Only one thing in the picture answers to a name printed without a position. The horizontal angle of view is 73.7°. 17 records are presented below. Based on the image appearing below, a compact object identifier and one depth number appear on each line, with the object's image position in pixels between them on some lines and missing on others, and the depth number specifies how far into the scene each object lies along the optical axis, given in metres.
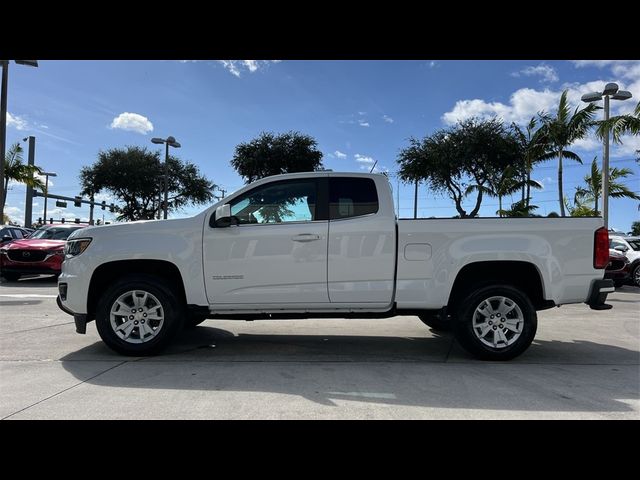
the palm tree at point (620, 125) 14.30
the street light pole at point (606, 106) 14.34
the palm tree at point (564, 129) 18.81
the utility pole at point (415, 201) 32.24
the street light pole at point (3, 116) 18.98
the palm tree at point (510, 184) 22.59
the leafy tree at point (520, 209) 20.92
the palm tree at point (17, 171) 20.95
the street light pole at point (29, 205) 31.98
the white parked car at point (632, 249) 13.45
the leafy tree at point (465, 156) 25.00
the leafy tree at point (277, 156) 24.36
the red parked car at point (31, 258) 11.88
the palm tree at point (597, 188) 19.44
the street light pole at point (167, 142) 25.30
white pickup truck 4.86
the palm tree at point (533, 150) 20.60
